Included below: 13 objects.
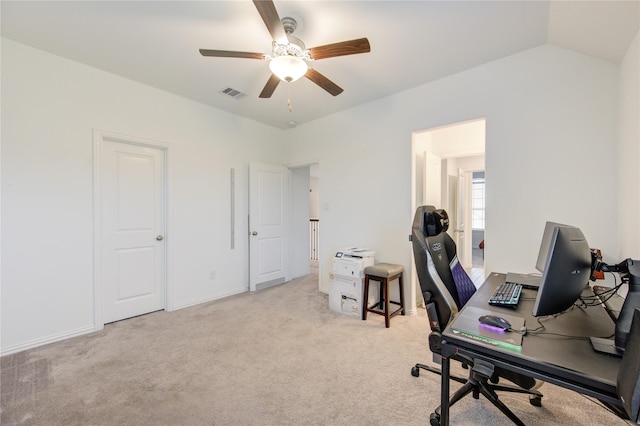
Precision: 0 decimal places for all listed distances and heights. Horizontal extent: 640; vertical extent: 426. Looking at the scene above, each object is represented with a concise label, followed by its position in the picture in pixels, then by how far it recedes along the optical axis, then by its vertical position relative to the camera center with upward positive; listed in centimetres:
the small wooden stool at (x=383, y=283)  292 -87
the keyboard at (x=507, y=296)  142 -50
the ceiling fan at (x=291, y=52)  188 +115
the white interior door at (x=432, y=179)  357 +41
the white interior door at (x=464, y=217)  517 -18
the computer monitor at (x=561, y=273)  102 -26
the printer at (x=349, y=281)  318 -90
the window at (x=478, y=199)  829 +28
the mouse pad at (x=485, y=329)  105 -51
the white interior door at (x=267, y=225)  421 -29
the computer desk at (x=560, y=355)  83 -52
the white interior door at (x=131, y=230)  299 -27
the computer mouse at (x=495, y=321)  113 -49
